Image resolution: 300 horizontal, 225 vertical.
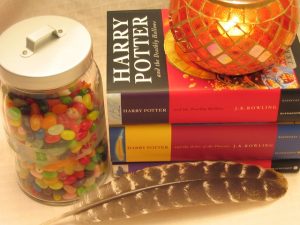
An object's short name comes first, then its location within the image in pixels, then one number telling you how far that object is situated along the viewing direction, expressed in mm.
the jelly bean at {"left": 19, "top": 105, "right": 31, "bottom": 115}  599
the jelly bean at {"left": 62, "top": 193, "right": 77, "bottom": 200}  671
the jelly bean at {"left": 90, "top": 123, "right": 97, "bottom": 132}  650
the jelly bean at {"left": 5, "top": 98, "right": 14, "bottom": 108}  611
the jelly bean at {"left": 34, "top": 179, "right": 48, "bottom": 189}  664
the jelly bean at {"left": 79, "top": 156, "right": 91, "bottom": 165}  661
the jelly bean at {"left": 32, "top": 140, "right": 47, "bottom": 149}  621
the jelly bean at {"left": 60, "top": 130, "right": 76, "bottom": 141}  615
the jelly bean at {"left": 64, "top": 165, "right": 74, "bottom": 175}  653
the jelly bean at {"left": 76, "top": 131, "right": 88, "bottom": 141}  630
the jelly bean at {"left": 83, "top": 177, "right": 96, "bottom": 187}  682
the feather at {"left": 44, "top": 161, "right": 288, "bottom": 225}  626
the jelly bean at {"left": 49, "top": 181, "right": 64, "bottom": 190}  660
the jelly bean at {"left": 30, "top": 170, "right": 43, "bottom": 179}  657
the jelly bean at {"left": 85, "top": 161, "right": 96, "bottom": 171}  674
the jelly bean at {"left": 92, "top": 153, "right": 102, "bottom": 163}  678
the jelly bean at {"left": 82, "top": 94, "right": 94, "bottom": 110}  620
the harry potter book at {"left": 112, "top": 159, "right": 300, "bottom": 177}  687
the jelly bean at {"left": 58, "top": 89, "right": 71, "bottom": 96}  600
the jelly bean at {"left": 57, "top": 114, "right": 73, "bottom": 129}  604
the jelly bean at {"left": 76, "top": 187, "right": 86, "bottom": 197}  676
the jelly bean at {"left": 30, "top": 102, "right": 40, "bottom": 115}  596
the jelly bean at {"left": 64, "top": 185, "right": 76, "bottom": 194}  667
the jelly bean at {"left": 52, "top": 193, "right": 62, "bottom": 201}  668
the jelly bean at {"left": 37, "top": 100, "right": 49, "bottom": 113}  597
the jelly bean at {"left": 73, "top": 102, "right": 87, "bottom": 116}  612
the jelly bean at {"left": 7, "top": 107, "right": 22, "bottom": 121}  606
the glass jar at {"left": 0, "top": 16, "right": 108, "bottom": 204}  572
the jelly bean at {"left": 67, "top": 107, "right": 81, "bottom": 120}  606
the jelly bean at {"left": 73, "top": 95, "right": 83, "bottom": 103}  611
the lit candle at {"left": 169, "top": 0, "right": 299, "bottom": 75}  566
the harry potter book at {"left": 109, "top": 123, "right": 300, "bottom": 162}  649
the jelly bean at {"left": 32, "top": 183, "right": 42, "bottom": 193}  669
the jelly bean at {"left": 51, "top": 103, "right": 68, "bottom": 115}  598
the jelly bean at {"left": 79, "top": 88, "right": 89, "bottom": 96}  619
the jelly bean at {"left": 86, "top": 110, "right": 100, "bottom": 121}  636
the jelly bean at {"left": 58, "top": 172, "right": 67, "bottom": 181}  656
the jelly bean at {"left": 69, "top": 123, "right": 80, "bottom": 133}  617
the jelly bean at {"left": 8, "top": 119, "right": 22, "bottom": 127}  614
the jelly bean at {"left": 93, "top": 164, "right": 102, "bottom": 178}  687
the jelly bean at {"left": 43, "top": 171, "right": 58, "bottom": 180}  650
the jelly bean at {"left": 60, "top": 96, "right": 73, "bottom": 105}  601
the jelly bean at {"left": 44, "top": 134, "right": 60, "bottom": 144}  612
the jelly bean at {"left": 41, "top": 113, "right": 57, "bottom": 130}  598
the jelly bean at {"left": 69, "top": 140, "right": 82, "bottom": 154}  631
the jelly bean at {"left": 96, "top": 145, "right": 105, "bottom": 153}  684
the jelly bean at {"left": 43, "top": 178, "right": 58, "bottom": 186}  658
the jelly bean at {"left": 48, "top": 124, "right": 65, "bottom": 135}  605
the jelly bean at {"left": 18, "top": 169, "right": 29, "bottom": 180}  671
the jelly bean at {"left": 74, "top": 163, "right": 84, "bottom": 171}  661
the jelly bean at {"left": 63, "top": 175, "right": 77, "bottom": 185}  663
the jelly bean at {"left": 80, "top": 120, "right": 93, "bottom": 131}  628
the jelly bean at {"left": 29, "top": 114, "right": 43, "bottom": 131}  598
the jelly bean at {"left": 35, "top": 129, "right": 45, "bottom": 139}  609
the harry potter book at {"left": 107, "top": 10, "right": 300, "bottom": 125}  615
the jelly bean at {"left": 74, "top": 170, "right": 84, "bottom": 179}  667
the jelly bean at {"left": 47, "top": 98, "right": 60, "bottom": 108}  598
